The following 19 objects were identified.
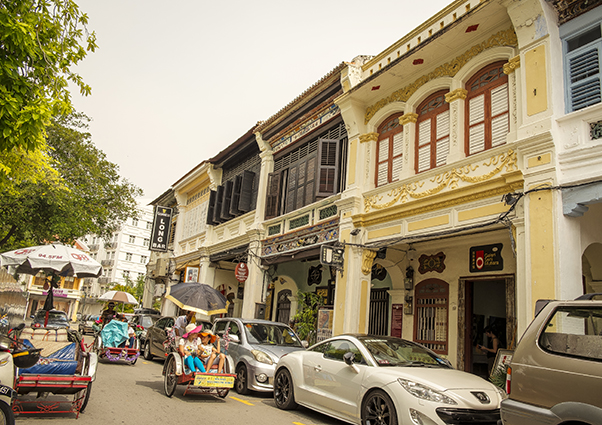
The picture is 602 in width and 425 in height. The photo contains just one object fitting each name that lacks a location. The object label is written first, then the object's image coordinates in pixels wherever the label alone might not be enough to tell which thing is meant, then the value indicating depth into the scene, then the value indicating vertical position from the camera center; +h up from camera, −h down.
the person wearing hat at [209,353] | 8.43 -0.71
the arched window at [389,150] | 12.52 +4.60
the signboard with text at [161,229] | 26.52 +4.31
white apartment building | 71.94 +7.58
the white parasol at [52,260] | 10.83 +0.85
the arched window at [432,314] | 12.73 +0.43
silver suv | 3.95 -0.24
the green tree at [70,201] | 18.53 +4.01
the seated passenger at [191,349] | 8.25 -0.67
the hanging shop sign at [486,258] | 11.73 +1.86
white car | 5.66 -0.76
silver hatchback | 9.55 -0.64
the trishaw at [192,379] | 8.00 -1.13
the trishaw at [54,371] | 6.12 -0.96
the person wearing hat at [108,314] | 16.38 -0.35
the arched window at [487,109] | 10.00 +4.74
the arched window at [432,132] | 11.26 +4.67
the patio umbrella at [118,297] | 23.71 +0.35
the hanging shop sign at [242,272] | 17.78 +1.52
